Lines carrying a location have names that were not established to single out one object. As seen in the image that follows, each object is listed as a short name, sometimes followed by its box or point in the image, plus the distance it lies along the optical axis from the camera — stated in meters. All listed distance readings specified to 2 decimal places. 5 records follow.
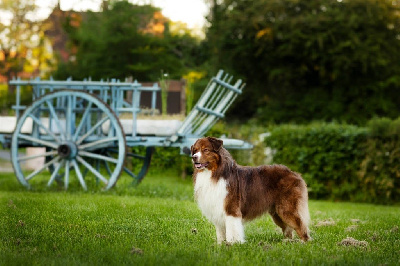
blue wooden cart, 11.25
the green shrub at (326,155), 14.85
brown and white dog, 6.40
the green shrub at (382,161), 14.16
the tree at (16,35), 33.62
